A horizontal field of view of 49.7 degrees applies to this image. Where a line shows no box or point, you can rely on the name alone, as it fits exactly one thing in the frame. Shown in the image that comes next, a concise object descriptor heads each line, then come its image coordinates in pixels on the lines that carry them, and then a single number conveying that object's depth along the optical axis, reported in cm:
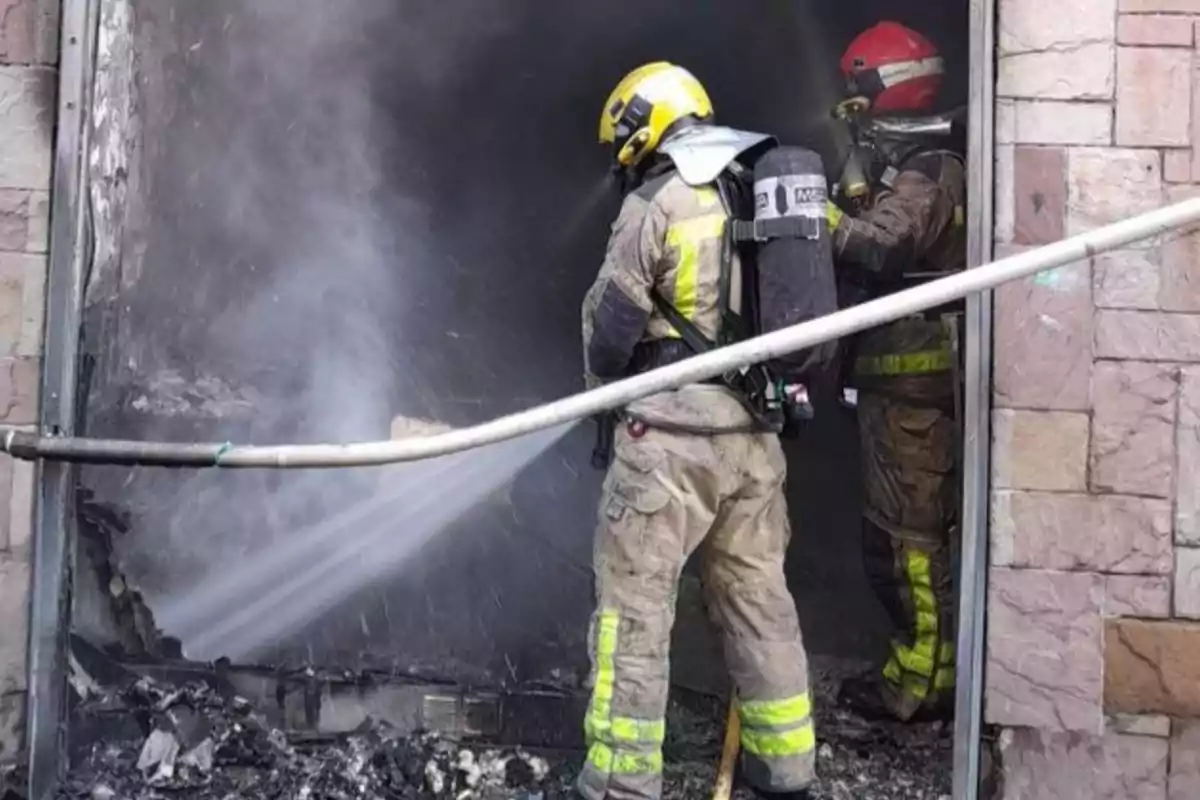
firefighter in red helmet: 459
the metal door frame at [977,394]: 382
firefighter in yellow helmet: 407
